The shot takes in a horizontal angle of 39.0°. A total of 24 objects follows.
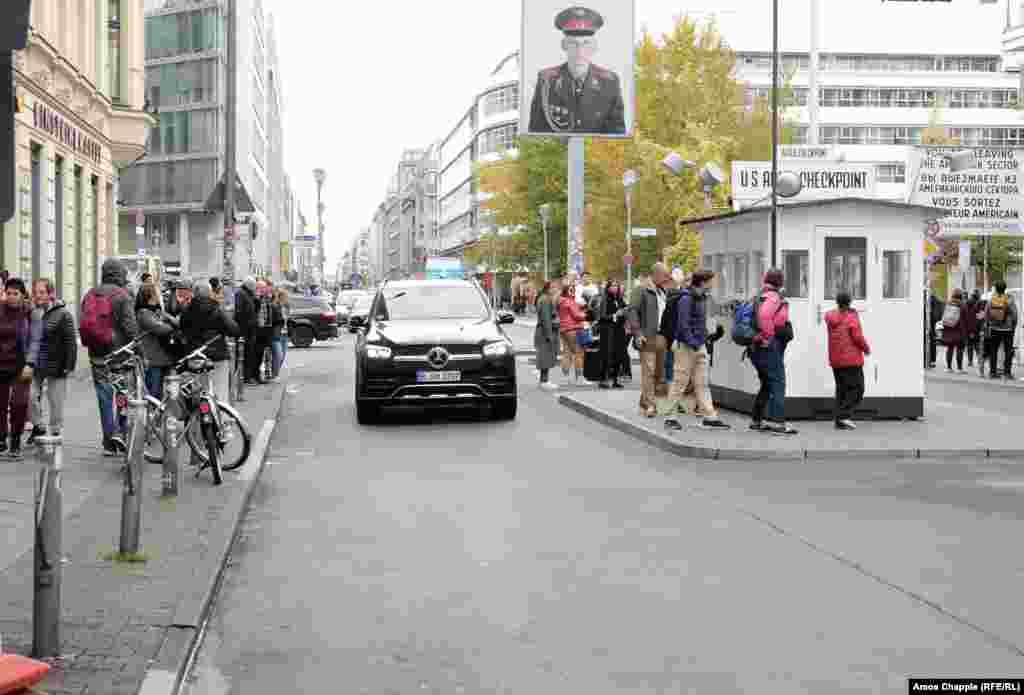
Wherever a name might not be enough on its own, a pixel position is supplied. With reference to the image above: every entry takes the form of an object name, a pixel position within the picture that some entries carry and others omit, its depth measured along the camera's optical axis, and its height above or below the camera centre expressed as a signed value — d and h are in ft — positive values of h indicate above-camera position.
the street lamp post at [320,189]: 209.77 +17.19
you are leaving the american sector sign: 103.96 +8.67
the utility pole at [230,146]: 80.23 +8.77
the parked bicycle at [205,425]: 37.96 -3.24
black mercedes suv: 56.39 -2.37
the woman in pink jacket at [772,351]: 49.60 -1.50
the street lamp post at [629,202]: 141.69 +12.09
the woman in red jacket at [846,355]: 51.96 -1.68
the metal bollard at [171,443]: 33.60 -3.27
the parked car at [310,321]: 135.95 -1.46
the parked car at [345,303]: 180.45 +0.36
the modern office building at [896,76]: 294.66 +48.42
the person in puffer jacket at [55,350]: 42.73 -1.36
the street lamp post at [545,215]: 223.92 +14.76
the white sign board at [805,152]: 80.33 +8.82
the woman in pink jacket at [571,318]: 80.18 -0.62
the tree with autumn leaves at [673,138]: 167.73 +20.18
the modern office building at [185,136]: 254.27 +30.26
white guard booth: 55.62 +0.84
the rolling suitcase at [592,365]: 79.56 -3.23
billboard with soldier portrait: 118.01 +19.72
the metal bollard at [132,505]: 25.59 -3.55
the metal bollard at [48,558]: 18.40 -3.28
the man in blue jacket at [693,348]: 51.11 -1.47
